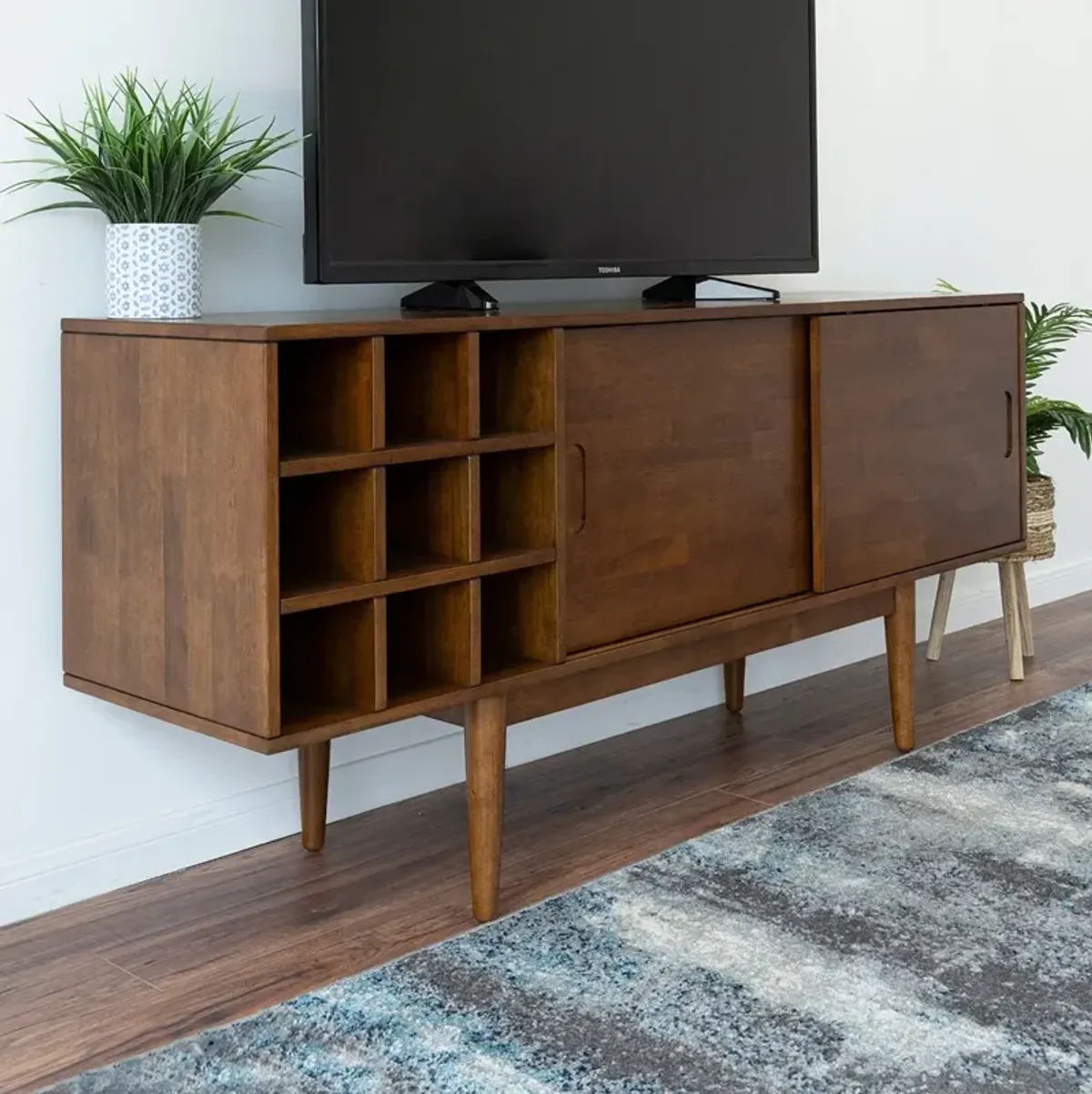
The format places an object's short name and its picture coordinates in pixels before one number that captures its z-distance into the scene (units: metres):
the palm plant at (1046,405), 3.20
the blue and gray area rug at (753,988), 1.57
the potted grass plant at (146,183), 1.88
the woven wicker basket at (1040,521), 3.19
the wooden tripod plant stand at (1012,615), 3.16
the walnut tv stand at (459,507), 1.74
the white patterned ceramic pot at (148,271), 1.90
